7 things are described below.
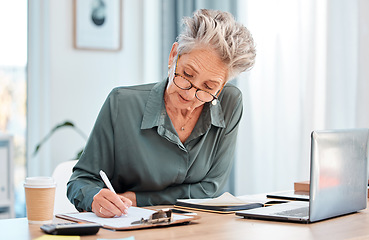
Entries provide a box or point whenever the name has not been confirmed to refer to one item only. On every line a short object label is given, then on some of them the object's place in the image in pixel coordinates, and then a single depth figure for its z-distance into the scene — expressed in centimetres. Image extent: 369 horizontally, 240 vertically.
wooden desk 132
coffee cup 145
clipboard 140
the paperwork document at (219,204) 170
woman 190
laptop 149
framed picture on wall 414
